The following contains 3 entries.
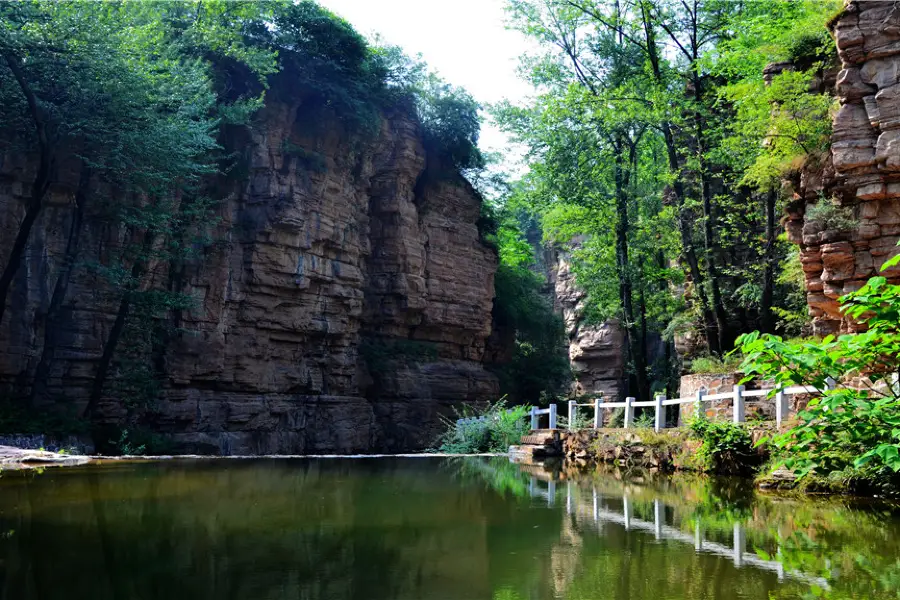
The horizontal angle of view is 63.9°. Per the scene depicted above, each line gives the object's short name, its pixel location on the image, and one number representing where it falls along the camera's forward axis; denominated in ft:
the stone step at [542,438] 56.39
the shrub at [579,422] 62.90
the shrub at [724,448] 39.24
